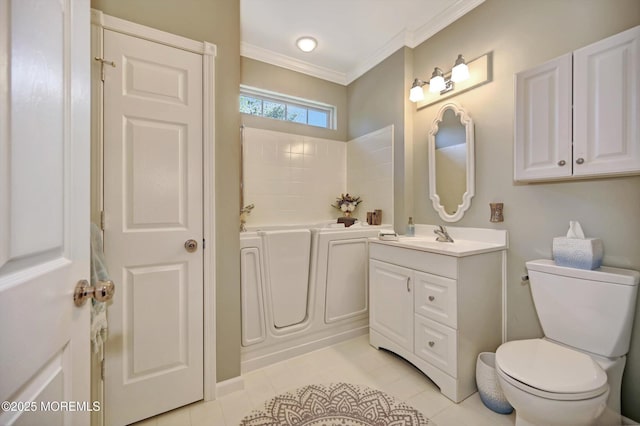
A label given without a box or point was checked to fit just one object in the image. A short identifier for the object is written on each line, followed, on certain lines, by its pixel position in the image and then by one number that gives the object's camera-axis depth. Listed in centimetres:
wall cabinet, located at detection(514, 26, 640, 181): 124
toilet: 109
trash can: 150
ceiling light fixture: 257
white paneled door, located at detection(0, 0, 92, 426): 44
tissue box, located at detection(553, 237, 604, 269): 136
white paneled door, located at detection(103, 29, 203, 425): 138
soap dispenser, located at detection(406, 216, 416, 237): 246
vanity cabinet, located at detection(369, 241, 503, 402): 159
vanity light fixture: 200
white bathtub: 193
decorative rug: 146
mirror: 208
